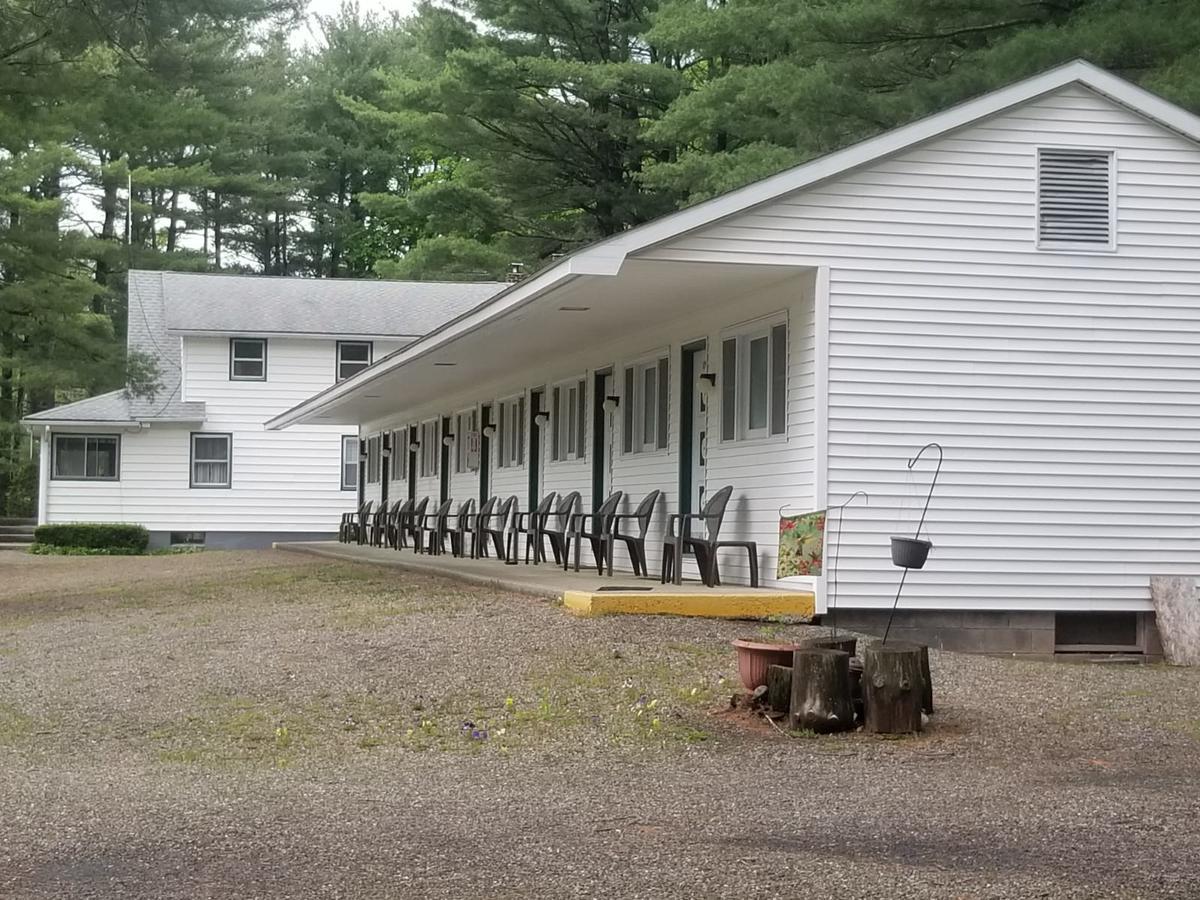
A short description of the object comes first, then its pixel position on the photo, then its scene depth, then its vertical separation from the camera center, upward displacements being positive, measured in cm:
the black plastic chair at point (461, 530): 2200 -67
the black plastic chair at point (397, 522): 2612 -69
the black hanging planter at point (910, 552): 1073 -42
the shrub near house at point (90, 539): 3244 -130
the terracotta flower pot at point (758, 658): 883 -95
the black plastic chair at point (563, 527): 1764 -50
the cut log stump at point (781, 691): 869 -110
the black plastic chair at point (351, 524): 3017 -87
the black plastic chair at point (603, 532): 1648 -51
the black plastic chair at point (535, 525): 1827 -53
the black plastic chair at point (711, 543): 1361 -50
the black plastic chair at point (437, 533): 2292 -78
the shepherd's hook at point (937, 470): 1278 +21
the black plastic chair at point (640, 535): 1551 -49
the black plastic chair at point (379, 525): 2812 -80
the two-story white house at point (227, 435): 3400 +91
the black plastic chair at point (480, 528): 2090 -61
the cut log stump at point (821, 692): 846 -108
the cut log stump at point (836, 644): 890 -87
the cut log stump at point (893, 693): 838 -107
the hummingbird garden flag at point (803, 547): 970 -36
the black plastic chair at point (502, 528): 2026 -60
